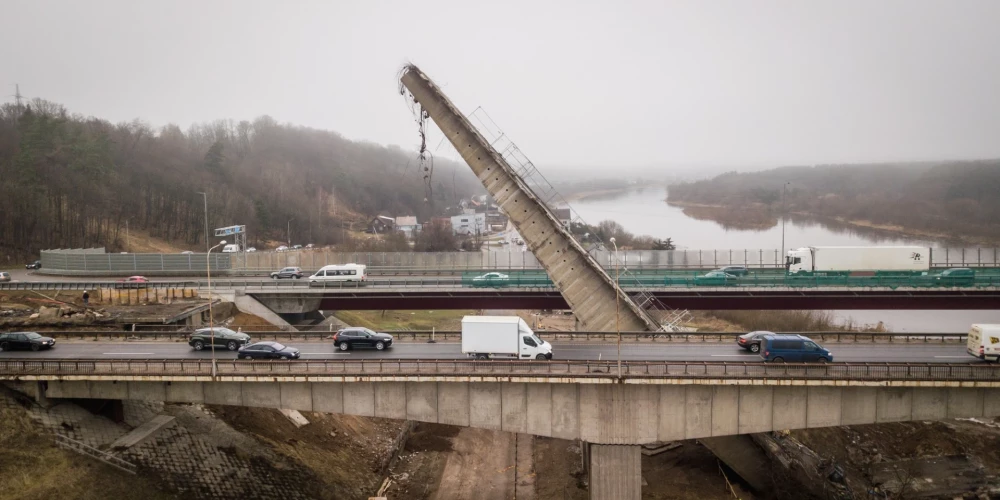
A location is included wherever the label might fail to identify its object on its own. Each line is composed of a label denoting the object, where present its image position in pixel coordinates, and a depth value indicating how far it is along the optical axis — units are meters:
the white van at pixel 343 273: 57.09
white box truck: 30.72
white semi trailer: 59.19
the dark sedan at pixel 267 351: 31.33
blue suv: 30.11
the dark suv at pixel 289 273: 63.31
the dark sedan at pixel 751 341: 33.31
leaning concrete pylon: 41.22
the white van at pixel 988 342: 30.86
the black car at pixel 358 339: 34.41
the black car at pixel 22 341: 34.31
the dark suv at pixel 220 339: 34.53
